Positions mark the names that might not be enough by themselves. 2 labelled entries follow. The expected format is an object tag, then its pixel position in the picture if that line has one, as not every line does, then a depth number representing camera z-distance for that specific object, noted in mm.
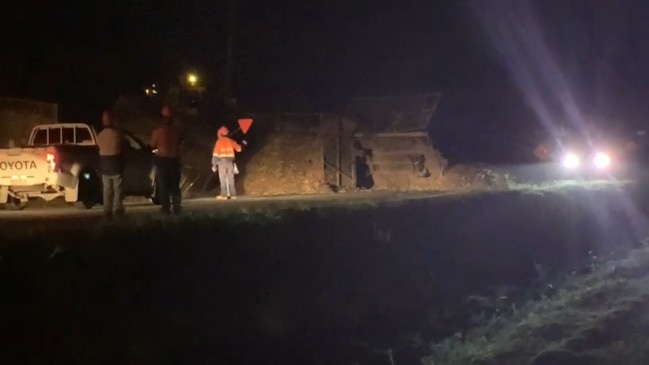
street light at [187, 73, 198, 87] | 37766
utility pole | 36406
